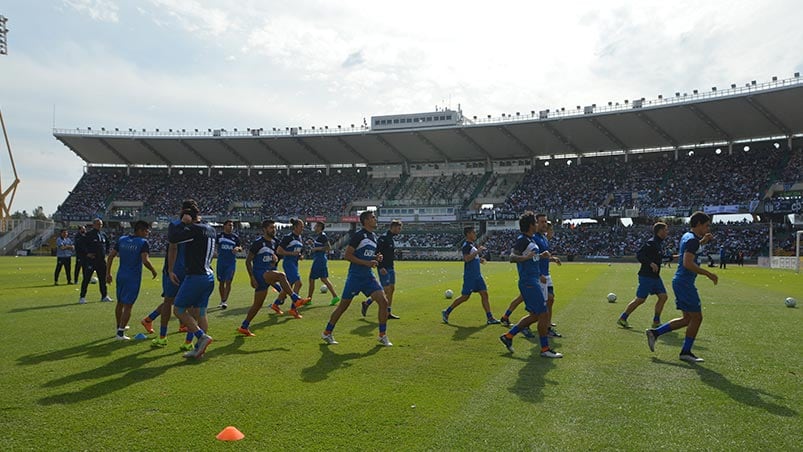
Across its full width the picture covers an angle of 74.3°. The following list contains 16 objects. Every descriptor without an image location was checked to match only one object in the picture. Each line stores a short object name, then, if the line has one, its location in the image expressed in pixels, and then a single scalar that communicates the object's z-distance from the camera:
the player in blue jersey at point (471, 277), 11.39
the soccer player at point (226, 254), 12.90
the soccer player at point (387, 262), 11.84
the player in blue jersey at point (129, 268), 9.10
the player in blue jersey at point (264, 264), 10.05
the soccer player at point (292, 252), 12.69
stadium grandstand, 49.03
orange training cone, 4.51
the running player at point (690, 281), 7.75
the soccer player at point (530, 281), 8.14
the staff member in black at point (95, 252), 14.65
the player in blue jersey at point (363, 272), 8.73
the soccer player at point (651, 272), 10.50
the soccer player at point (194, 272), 7.70
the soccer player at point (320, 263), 14.00
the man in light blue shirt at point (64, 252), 17.81
